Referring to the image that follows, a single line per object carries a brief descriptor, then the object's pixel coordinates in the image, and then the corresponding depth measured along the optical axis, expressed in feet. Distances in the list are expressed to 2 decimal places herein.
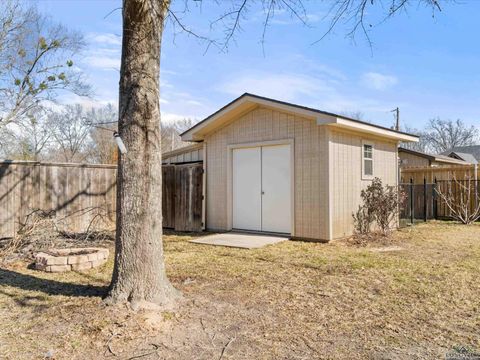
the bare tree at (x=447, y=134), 139.64
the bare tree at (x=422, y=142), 143.53
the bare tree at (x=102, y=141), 69.38
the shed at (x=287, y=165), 26.53
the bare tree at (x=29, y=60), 42.09
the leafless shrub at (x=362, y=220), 29.25
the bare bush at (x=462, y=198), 40.70
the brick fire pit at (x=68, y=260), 18.39
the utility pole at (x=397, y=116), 89.74
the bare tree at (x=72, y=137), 77.25
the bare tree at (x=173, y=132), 102.42
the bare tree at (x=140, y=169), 12.56
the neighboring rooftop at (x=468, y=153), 84.12
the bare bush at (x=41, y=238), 21.63
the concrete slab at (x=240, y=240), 25.46
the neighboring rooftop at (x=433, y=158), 59.09
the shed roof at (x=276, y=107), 25.45
